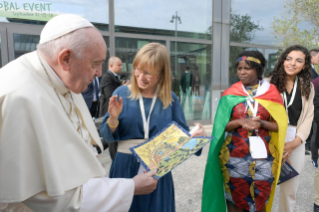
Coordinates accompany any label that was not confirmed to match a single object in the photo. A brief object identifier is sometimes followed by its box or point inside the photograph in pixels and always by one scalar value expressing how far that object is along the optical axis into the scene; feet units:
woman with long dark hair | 8.53
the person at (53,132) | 3.06
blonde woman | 6.12
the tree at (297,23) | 25.00
